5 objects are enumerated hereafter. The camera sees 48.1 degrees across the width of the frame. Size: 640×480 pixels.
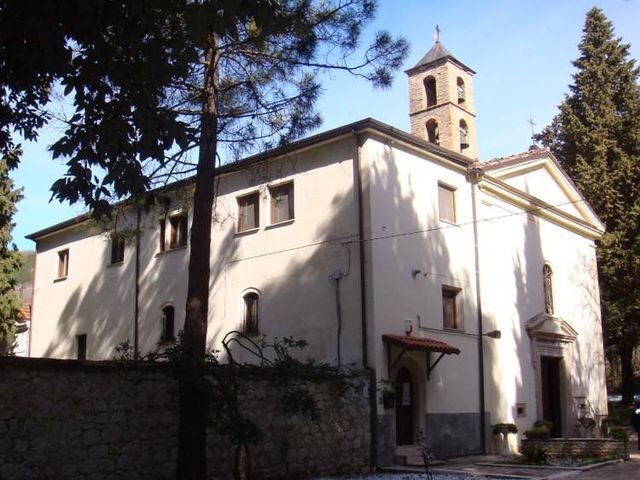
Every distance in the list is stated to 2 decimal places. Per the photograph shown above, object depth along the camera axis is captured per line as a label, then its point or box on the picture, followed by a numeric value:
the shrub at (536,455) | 15.67
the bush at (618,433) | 17.57
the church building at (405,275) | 16.27
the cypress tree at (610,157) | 28.33
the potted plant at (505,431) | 18.14
